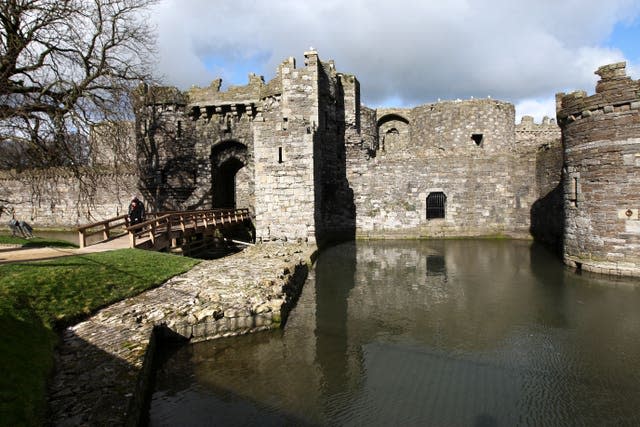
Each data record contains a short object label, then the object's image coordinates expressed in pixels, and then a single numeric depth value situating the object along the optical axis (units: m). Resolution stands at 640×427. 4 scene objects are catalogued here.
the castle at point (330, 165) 14.98
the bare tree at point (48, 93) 10.52
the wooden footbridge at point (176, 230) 11.45
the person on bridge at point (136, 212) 13.19
